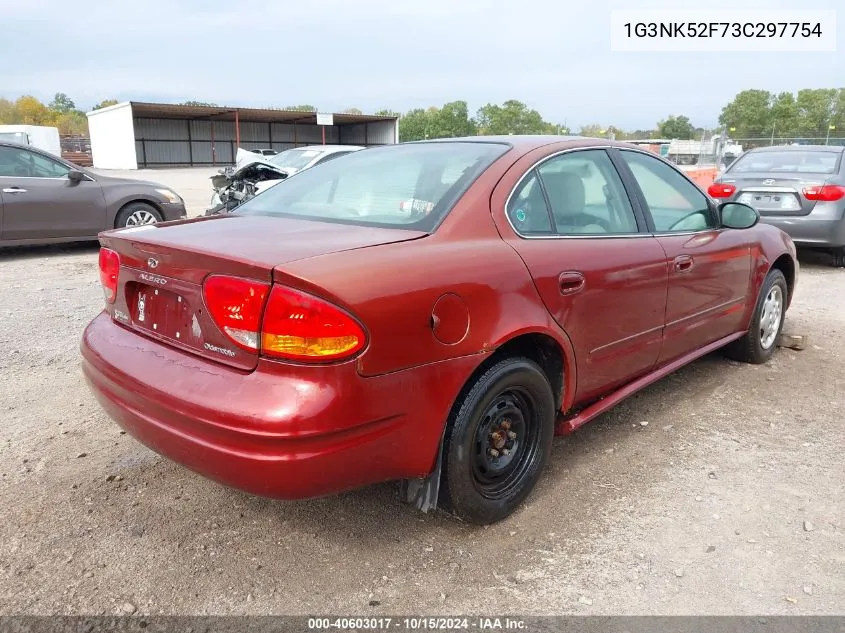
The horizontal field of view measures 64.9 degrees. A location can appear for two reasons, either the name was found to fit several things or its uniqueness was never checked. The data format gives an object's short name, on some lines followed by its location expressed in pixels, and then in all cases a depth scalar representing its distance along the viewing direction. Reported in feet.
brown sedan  26.32
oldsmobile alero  6.63
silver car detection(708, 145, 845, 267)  25.70
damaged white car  32.71
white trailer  92.32
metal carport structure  137.90
